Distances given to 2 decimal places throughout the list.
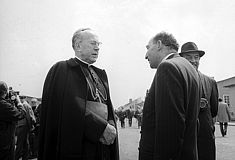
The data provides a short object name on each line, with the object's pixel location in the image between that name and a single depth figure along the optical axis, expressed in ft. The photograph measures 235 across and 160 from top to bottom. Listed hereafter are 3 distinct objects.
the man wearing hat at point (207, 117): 12.16
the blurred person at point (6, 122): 13.46
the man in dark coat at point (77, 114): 8.20
